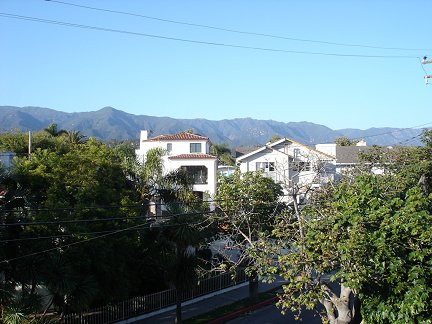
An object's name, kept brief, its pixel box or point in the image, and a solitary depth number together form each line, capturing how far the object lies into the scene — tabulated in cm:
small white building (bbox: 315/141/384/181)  6247
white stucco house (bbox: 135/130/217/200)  4541
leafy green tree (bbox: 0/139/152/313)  1728
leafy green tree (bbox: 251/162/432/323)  1132
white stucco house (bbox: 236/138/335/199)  4881
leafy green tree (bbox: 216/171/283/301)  2030
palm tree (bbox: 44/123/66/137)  5738
